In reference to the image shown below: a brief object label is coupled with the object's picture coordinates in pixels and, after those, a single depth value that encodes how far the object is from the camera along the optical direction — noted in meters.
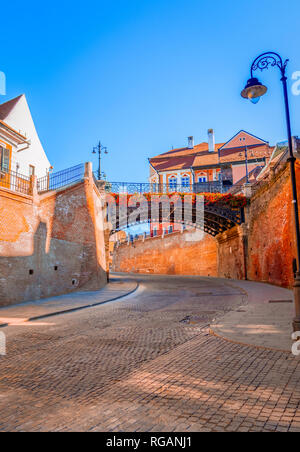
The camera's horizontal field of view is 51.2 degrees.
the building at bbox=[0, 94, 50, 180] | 20.02
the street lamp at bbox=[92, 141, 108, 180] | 32.16
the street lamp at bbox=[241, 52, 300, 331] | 7.24
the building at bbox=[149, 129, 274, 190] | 46.66
